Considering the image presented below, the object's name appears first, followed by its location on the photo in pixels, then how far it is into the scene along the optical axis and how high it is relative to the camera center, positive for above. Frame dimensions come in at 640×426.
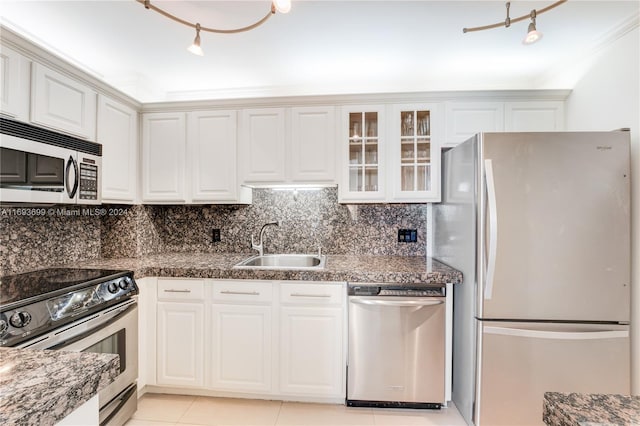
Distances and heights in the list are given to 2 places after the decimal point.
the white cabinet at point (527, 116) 2.25 +0.78
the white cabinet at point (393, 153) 2.31 +0.50
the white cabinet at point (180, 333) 2.04 -0.86
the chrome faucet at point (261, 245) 2.60 -0.29
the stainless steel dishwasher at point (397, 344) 1.89 -0.87
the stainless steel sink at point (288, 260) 2.54 -0.42
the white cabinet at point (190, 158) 2.41 +0.46
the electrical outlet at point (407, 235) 2.57 -0.19
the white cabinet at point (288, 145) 2.34 +0.56
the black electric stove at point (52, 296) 1.23 -0.43
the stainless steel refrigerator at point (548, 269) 1.65 -0.31
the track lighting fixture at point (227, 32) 1.24 +0.93
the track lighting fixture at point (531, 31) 1.51 +0.99
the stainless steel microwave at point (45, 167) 1.44 +0.25
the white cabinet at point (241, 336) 2.00 -0.86
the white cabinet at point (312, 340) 1.96 -0.87
